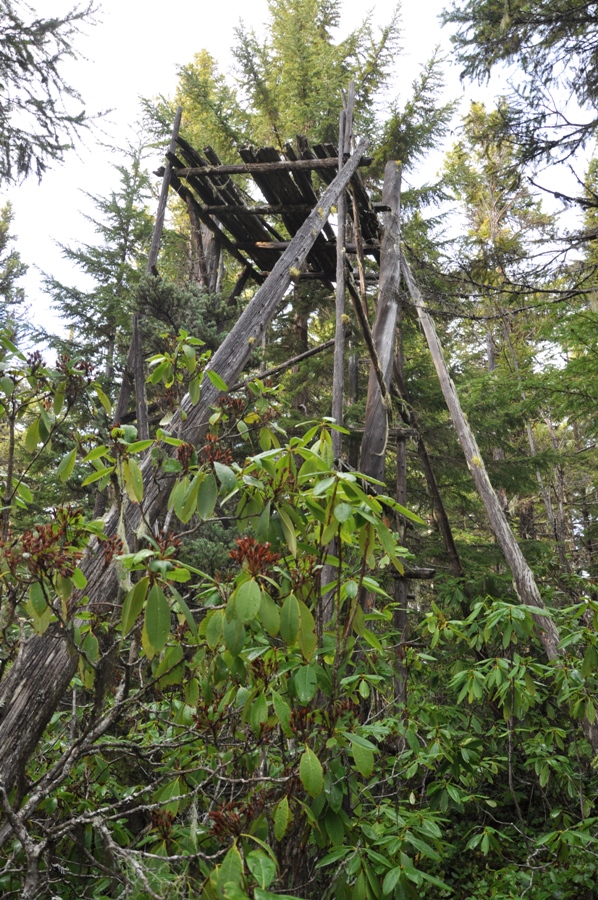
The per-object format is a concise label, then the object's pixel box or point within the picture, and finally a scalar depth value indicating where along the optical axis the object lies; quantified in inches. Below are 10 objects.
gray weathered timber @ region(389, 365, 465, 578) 235.3
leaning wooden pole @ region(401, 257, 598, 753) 164.7
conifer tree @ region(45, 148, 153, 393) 466.9
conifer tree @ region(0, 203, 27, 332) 800.3
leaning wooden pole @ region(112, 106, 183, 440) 203.5
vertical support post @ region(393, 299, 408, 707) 179.0
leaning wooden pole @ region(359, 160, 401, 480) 194.5
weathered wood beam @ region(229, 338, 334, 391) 142.9
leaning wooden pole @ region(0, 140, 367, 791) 102.1
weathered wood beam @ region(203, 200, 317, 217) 255.3
